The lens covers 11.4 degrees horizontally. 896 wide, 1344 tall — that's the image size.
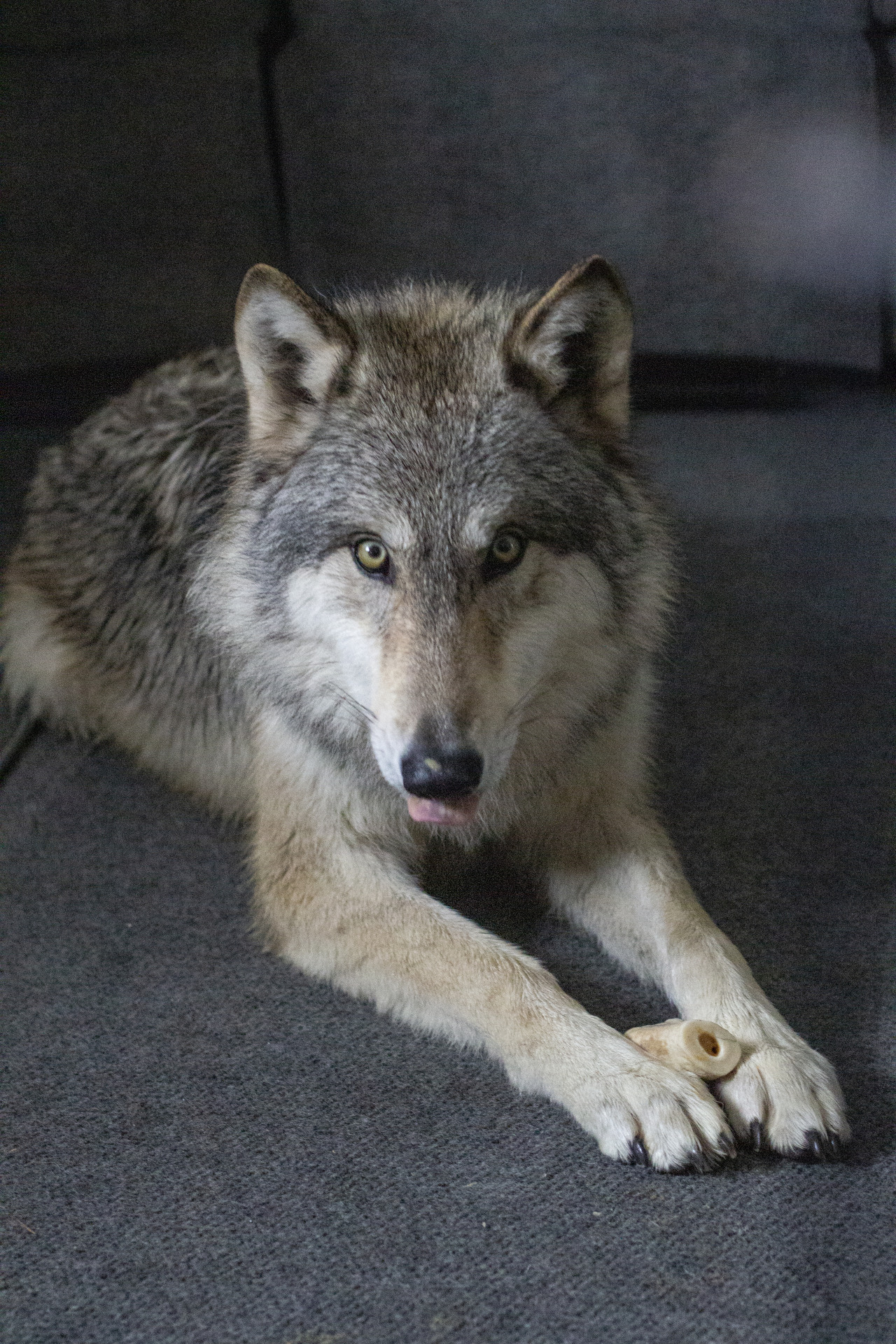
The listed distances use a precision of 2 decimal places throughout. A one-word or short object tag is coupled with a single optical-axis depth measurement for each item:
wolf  2.22
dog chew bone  2.21
